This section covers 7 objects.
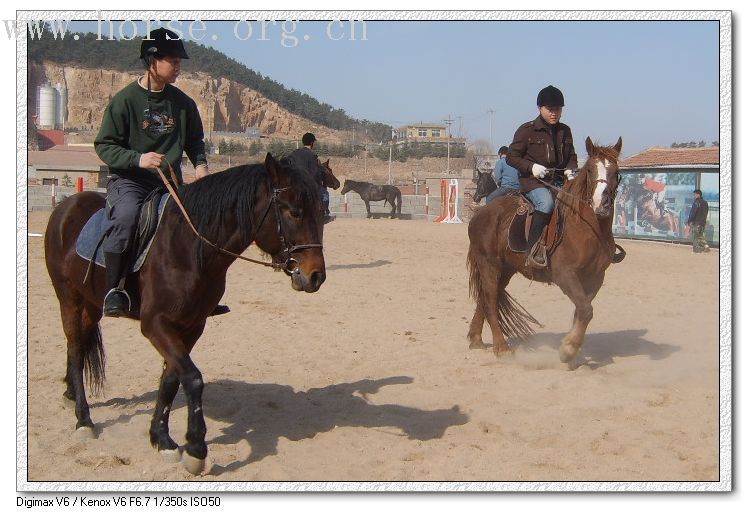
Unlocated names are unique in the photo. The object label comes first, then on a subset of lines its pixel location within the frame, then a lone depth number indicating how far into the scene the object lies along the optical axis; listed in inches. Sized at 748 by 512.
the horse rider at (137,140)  217.2
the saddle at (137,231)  219.1
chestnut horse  317.1
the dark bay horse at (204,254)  200.5
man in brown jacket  339.9
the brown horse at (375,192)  1533.0
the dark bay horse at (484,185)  874.8
